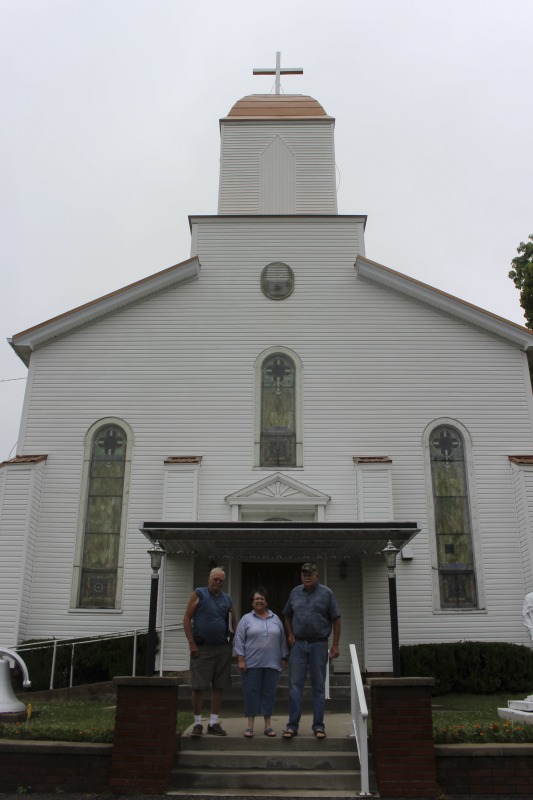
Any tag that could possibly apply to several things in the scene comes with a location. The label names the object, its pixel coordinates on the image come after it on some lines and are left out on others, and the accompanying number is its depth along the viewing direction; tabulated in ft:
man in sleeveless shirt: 28.12
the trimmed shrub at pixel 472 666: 45.70
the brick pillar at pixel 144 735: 25.00
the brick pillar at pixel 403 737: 24.70
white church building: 49.67
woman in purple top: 27.71
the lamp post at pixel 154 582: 32.01
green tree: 73.82
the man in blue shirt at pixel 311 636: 27.30
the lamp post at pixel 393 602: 30.04
